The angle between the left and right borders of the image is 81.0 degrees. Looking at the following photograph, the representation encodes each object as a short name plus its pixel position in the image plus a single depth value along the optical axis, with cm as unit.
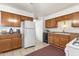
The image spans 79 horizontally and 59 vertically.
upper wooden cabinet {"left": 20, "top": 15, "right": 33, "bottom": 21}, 178
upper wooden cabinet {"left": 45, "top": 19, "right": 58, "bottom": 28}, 198
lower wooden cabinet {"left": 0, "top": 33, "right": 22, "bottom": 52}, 130
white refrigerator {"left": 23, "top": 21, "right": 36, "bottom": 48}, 160
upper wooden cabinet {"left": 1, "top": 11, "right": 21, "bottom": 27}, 135
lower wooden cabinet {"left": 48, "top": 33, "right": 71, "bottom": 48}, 143
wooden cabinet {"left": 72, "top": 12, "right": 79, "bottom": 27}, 113
